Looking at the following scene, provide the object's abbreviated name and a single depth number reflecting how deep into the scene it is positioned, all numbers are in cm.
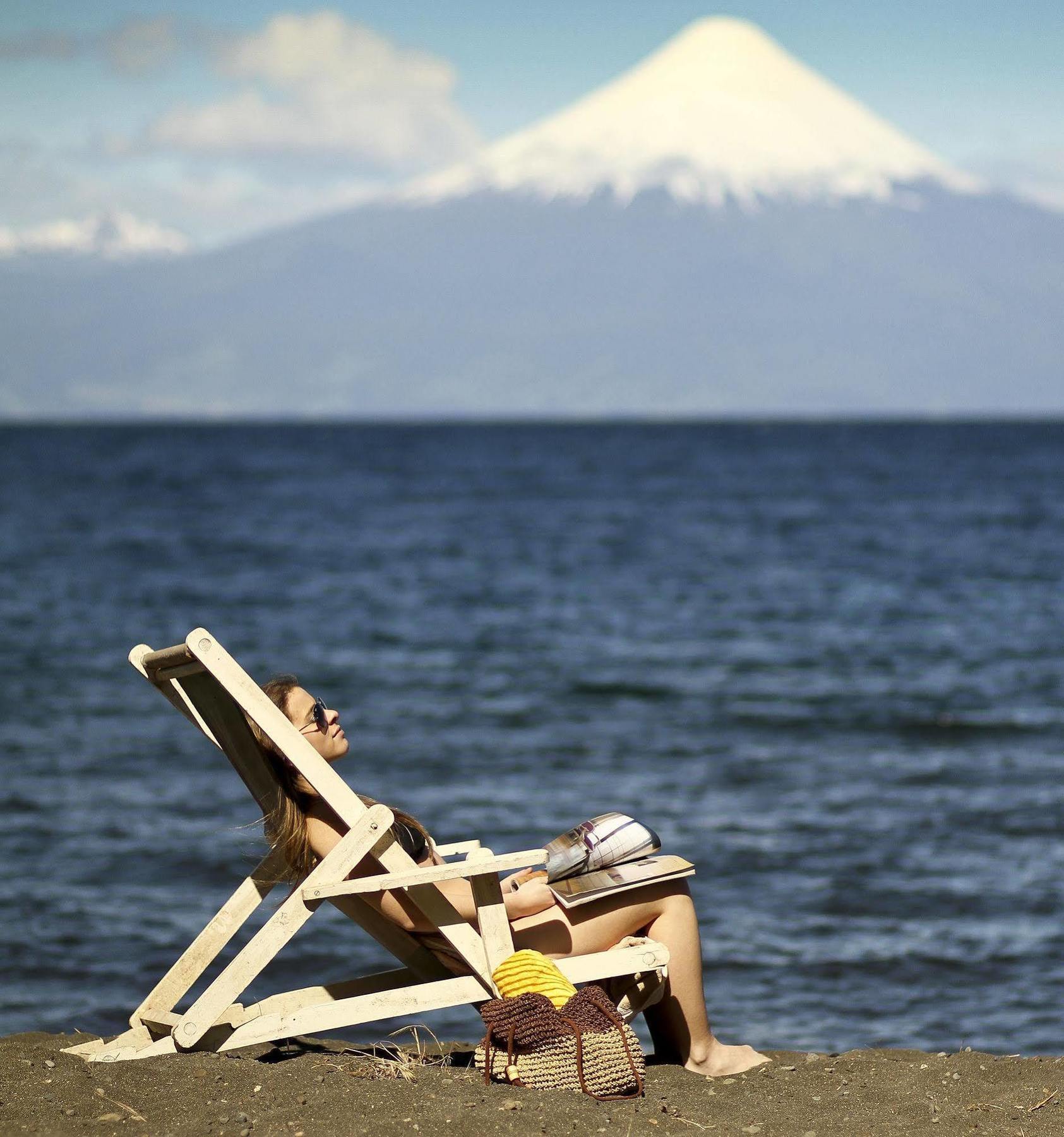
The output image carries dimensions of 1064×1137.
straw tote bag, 832
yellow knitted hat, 845
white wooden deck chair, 809
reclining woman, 870
